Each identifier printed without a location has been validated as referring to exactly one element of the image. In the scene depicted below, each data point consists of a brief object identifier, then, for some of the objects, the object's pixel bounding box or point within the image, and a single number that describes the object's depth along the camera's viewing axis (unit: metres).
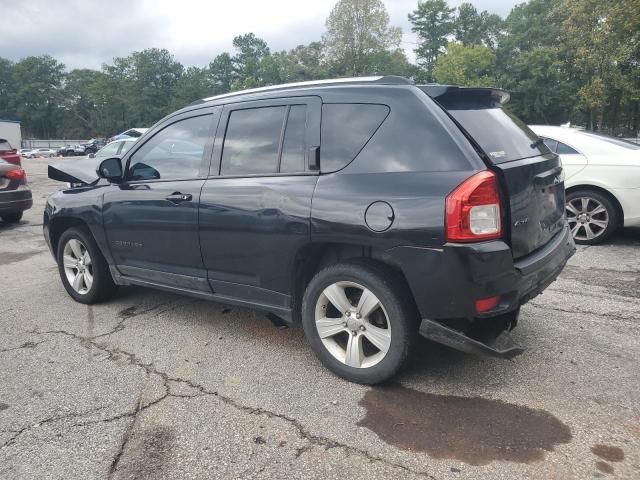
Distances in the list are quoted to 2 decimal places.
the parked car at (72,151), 55.00
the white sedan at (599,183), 6.23
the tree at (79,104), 95.25
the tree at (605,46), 31.33
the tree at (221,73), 105.50
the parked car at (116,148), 14.80
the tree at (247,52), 105.06
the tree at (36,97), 97.12
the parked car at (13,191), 8.89
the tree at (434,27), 78.31
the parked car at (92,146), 55.32
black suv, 2.68
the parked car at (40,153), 55.47
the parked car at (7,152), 13.45
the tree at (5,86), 101.00
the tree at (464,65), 50.91
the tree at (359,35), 64.50
